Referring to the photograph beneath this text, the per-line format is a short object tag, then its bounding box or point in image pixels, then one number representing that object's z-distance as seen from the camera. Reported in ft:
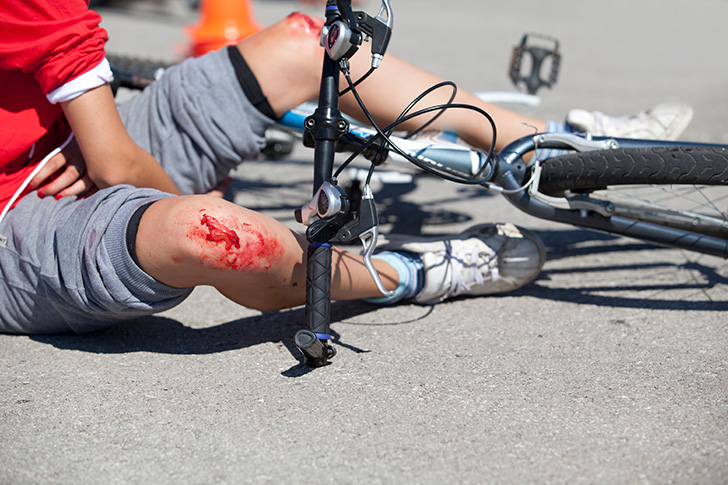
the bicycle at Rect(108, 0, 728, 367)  16.37
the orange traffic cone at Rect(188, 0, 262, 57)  27.38
